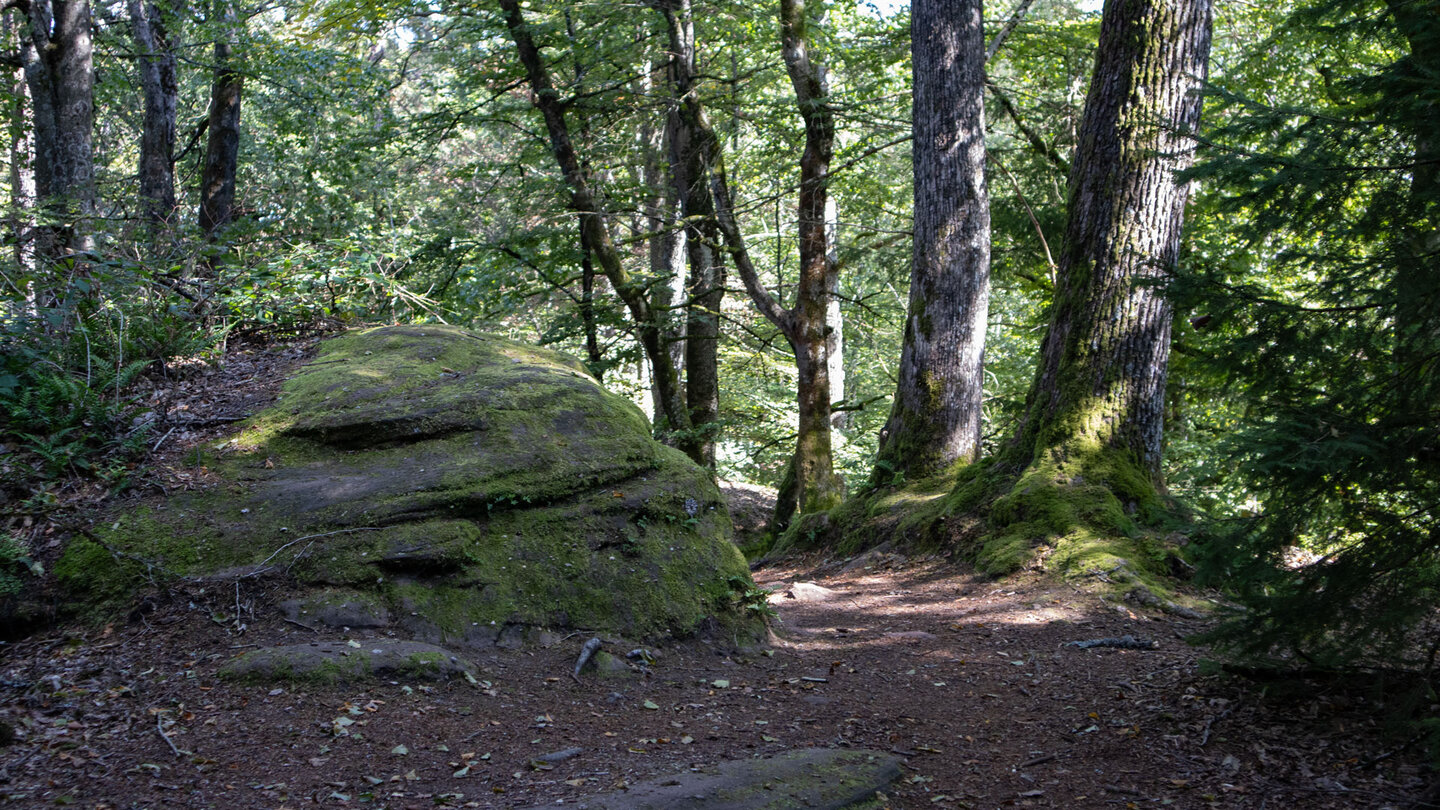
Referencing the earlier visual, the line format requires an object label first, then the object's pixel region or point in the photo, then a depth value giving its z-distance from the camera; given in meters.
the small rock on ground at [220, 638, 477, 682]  3.92
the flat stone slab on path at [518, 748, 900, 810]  3.17
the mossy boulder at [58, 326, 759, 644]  4.59
